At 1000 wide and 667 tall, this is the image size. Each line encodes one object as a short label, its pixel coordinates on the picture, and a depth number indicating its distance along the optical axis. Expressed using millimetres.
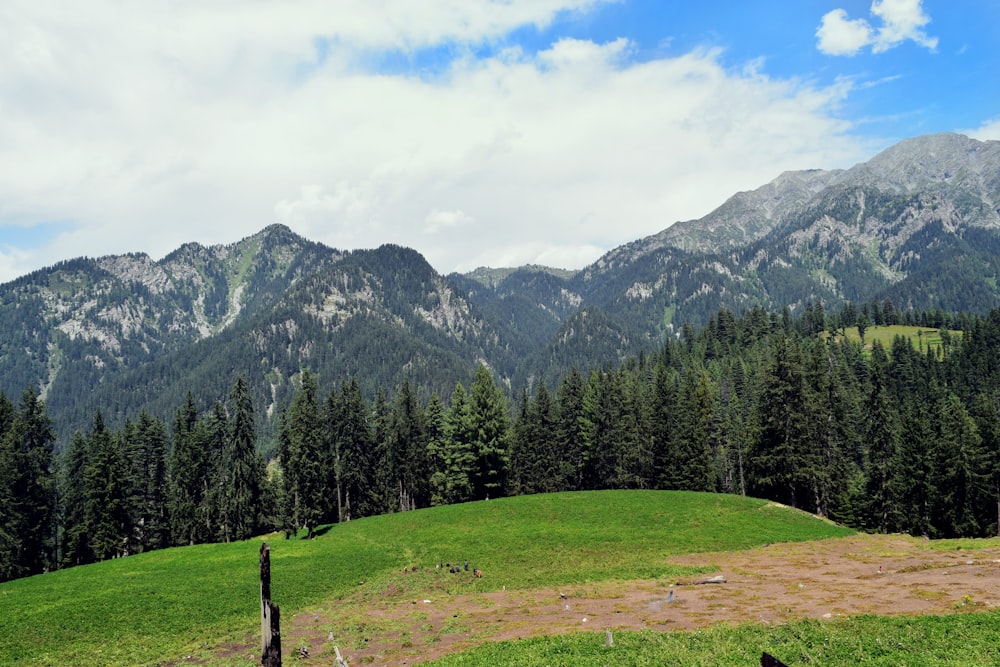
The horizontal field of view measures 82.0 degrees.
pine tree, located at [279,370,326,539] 71562
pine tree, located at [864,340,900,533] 69562
